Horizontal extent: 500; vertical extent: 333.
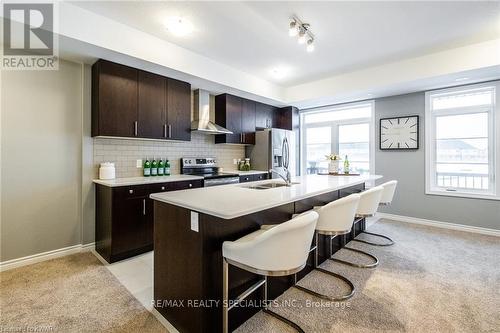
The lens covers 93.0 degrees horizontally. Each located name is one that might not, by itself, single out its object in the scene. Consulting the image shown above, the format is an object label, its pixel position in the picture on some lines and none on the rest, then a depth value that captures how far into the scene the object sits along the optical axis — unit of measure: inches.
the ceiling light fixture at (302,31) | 103.2
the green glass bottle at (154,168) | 144.4
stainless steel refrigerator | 191.0
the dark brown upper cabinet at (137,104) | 115.7
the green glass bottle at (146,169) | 141.6
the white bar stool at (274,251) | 53.9
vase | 167.1
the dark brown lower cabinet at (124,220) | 107.8
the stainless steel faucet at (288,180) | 103.5
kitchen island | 59.6
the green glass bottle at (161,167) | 147.3
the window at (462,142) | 153.0
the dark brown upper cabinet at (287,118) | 222.2
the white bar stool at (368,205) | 105.1
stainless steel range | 148.0
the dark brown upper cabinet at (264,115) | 203.5
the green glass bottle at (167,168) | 150.6
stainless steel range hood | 159.8
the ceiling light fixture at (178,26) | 103.7
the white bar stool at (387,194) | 128.9
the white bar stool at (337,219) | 83.0
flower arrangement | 164.8
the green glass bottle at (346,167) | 161.9
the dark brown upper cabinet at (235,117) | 178.5
